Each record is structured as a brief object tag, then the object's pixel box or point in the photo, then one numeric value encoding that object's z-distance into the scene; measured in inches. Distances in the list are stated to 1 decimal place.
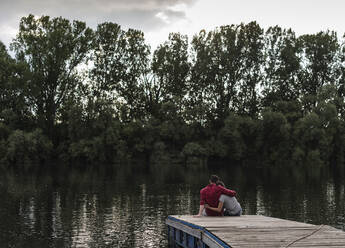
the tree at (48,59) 3223.4
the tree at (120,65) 3609.7
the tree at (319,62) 3602.4
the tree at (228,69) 3577.5
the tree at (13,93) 3105.3
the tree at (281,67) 3582.7
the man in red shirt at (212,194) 674.8
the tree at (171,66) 3627.0
